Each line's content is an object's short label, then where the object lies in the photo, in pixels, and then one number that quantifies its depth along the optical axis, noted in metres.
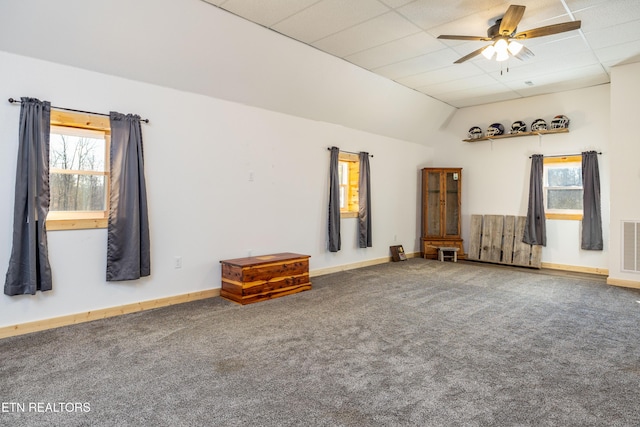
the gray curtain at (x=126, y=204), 3.85
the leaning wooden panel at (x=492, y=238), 7.34
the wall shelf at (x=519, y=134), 6.55
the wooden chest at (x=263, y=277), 4.43
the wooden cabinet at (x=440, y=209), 7.83
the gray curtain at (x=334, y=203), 6.12
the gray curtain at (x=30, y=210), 3.30
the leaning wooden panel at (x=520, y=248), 6.93
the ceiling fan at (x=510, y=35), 3.29
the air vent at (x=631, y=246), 5.33
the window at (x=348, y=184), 6.92
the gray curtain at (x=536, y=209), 6.78
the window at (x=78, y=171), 3.70
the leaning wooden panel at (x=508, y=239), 7.16
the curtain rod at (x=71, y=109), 3.28
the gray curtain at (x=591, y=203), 6.17
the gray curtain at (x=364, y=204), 6.72
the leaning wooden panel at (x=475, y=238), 7.62
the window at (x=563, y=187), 6.60
